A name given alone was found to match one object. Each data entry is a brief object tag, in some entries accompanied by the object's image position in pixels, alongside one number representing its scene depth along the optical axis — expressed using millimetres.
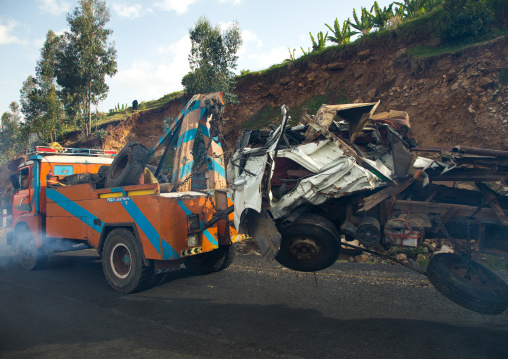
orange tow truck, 5578
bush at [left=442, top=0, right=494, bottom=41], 12359
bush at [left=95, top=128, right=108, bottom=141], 23100
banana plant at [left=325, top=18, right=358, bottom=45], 17062
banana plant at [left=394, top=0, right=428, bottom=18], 15765
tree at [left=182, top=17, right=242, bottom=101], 16344
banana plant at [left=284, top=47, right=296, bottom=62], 18869
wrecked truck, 4023
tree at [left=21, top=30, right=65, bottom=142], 24938
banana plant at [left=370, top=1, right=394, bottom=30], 16422
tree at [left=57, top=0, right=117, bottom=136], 23375
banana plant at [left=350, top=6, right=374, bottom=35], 16578
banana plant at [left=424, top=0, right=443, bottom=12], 15570
